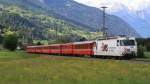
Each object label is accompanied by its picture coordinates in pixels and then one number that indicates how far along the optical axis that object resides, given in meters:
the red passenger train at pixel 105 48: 63.12
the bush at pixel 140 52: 85.41
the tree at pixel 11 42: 182.50
